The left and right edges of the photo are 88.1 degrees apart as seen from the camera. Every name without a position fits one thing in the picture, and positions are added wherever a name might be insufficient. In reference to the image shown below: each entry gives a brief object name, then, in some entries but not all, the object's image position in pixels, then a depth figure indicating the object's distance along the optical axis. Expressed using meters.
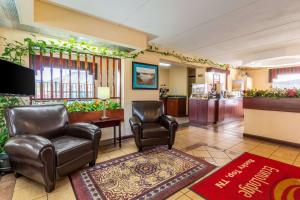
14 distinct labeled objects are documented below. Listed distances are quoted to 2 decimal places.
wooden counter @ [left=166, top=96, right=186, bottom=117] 6.89
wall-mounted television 1.97
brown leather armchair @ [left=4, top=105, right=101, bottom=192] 1.77
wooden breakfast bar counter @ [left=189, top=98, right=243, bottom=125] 5.32
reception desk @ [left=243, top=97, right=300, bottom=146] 3.41
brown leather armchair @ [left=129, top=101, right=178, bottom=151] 2.95
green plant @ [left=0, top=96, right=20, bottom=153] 2.36
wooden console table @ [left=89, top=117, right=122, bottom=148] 2.98
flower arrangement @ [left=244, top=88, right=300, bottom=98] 3.42
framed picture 4.03
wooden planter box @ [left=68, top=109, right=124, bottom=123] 3.06
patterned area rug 1.81
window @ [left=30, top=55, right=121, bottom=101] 3.26
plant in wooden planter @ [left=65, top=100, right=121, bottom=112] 3.12
